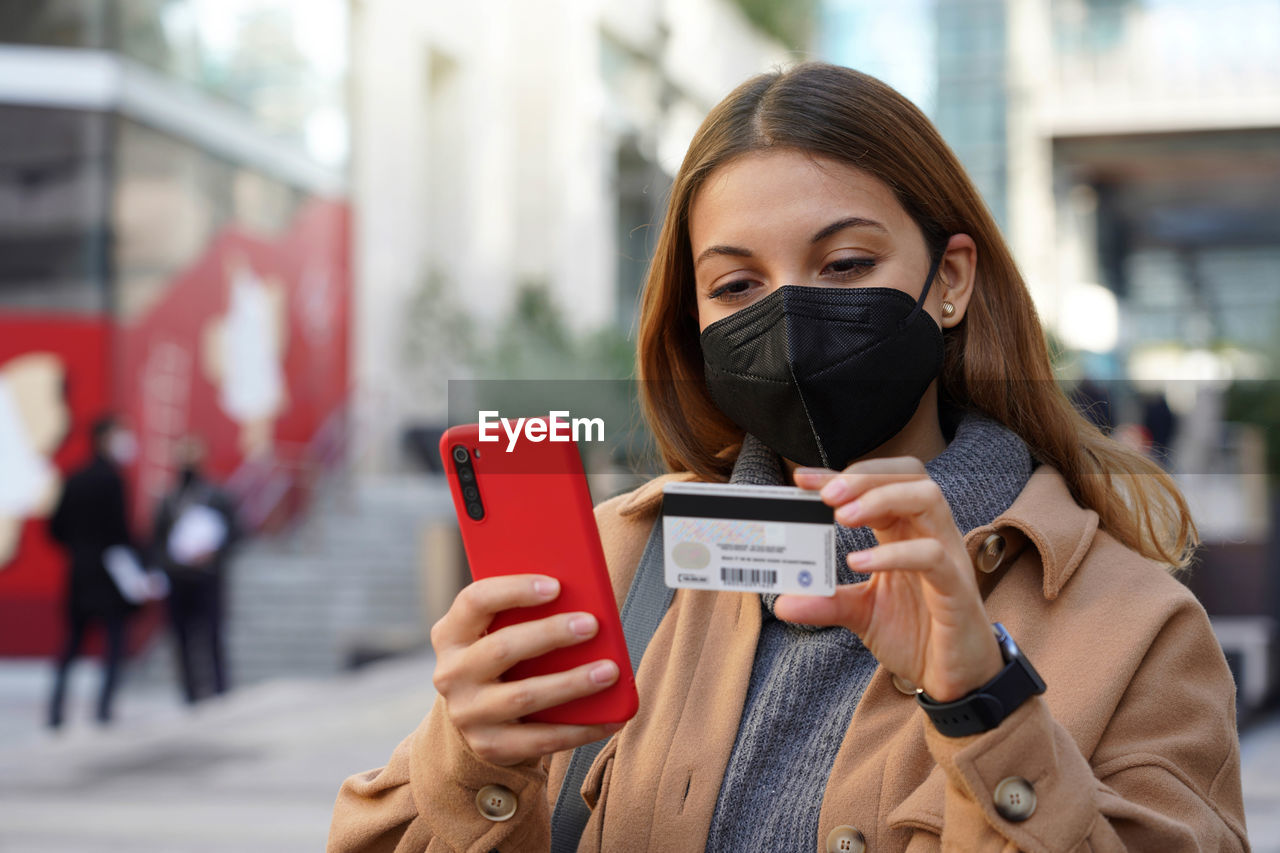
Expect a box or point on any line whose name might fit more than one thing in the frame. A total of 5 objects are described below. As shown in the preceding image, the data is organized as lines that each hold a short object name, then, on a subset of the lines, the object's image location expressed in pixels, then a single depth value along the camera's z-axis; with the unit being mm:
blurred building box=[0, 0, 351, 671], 11812
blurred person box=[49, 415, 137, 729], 8227
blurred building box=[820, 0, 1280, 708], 22297
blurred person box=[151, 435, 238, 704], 8648
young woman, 1247
